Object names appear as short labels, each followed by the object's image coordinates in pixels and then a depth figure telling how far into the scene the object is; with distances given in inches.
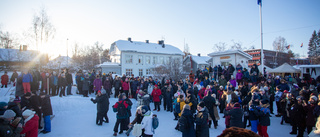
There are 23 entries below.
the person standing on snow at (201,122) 203.8
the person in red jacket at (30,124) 195.9
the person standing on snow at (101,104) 319.4
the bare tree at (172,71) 829.5
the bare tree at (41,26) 935.7
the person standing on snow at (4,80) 637.3
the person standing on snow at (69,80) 536.8
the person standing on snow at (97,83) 548.1
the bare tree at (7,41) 1210.0
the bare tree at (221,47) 1845.5
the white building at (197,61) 1514.5
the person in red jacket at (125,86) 554.3
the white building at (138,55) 1353.3
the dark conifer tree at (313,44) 2063.1
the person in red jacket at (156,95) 456.4
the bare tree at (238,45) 1834.3
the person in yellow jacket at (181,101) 290.2
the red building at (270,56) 1991.9
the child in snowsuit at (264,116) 236.4
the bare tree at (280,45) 1894.2
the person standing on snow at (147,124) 207.6
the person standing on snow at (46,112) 288.6
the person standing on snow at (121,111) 271.5
